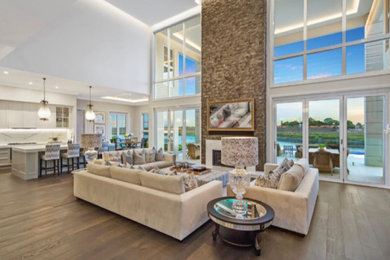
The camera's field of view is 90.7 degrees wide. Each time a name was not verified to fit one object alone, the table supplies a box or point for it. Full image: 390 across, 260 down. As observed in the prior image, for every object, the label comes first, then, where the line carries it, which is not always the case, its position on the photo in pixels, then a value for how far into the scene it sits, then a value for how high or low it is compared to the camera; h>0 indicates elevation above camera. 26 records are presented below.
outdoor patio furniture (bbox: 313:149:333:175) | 5.30 -0.86
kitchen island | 5.44 -0.96
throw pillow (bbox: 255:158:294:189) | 2.89 -0.76
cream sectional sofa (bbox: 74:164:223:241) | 2.38 -0.97
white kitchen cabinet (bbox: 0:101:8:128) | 7.22 +0.53
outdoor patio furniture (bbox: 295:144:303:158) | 5.65 -0.62
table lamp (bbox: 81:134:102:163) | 3.78 -0.23
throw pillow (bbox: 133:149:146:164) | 5.66 -0.82
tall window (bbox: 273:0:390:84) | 4.88 +2.56
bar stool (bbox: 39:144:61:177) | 5.52 -0.77
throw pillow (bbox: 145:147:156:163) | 5.91 -0.81
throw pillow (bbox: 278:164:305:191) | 2.71 -0.73
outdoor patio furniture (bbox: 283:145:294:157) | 5.82 -0.61
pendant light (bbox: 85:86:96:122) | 7.20 +0.51
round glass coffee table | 2.03 -0.98
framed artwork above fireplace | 6.12 +0.49
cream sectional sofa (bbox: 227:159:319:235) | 2.51 -0.99
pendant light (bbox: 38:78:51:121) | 5.70 +0.49
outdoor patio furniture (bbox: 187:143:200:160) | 7.69 -0.87
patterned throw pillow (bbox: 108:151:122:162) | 5.19 -0.76
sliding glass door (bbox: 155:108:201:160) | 7.77 -0.09
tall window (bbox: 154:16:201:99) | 7.90 +3.03
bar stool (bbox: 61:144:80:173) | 5.90 -0.73
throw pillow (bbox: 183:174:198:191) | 2.80 -0.79
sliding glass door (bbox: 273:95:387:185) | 4.78 -0.13
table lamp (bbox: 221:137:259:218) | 2.25 -0.35
